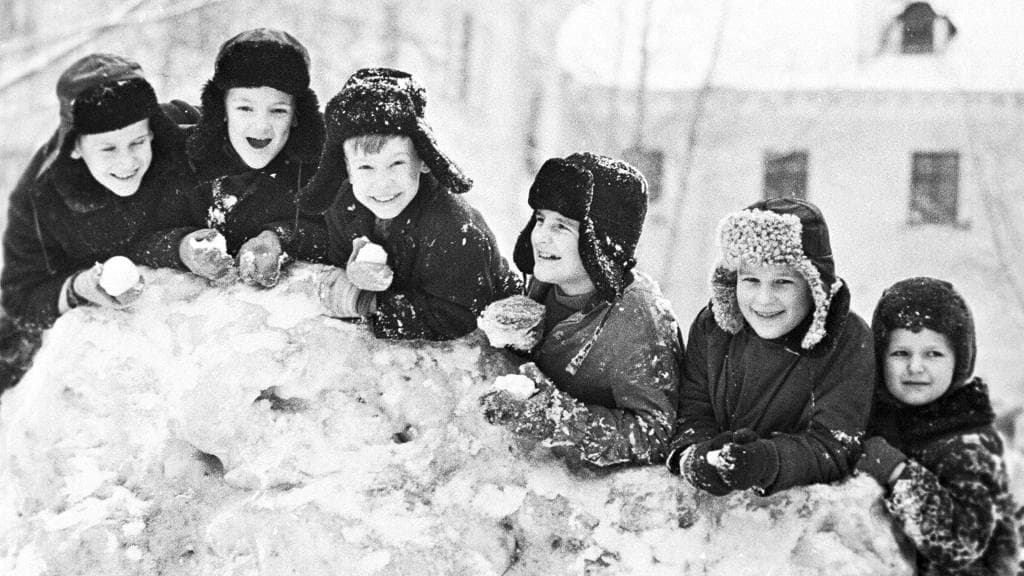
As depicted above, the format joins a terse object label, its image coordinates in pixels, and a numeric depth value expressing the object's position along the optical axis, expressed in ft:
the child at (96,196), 11.15
